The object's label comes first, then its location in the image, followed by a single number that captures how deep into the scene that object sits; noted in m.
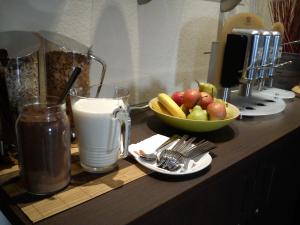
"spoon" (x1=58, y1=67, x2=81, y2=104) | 0.53
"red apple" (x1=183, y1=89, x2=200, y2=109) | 0.87
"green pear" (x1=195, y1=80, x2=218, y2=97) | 1.02
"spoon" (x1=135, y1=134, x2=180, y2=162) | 0.65
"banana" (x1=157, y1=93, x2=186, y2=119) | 0.85
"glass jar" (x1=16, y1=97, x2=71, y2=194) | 0.50
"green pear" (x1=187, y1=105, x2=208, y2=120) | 0.82
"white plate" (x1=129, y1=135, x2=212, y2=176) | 0.60
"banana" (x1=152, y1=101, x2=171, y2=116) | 0.90
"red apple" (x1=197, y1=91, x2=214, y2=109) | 0.89
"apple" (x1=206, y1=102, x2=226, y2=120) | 0.82
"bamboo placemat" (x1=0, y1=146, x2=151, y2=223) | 0.49
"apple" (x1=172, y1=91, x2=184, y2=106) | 0.93
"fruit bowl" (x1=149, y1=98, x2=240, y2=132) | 0.80
